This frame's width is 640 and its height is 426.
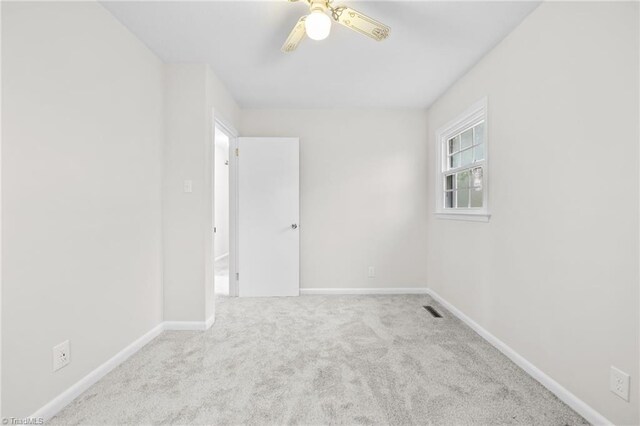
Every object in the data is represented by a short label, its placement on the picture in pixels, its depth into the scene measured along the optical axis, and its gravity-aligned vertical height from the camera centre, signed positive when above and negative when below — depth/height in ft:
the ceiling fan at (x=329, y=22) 4.91 +3.59
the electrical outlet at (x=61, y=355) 4.80 -2.59
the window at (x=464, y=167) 7.95 +1.44
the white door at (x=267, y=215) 11.05 -0.19
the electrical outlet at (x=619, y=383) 4.12 -2.65
